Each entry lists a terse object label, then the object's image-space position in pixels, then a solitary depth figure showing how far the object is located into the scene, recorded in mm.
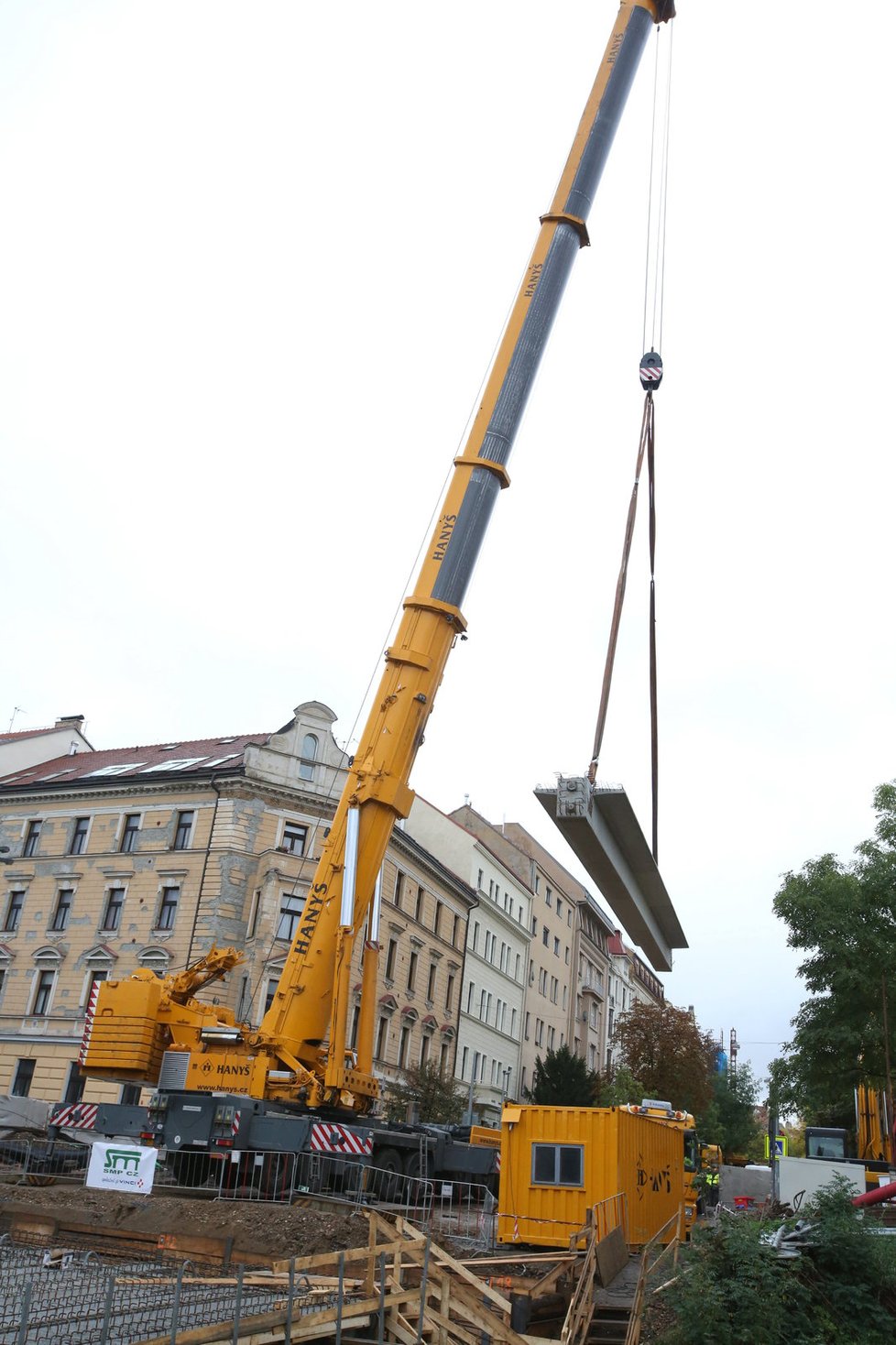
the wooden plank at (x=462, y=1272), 9992
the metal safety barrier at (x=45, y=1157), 18516
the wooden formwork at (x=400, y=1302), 9016
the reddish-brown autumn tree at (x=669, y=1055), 48625
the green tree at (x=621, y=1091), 45331
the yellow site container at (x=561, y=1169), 15000
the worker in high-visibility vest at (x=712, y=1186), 31438
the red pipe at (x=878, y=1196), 12289
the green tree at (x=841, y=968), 26562
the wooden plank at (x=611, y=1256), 12727
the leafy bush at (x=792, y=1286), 9984
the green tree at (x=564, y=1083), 39625
